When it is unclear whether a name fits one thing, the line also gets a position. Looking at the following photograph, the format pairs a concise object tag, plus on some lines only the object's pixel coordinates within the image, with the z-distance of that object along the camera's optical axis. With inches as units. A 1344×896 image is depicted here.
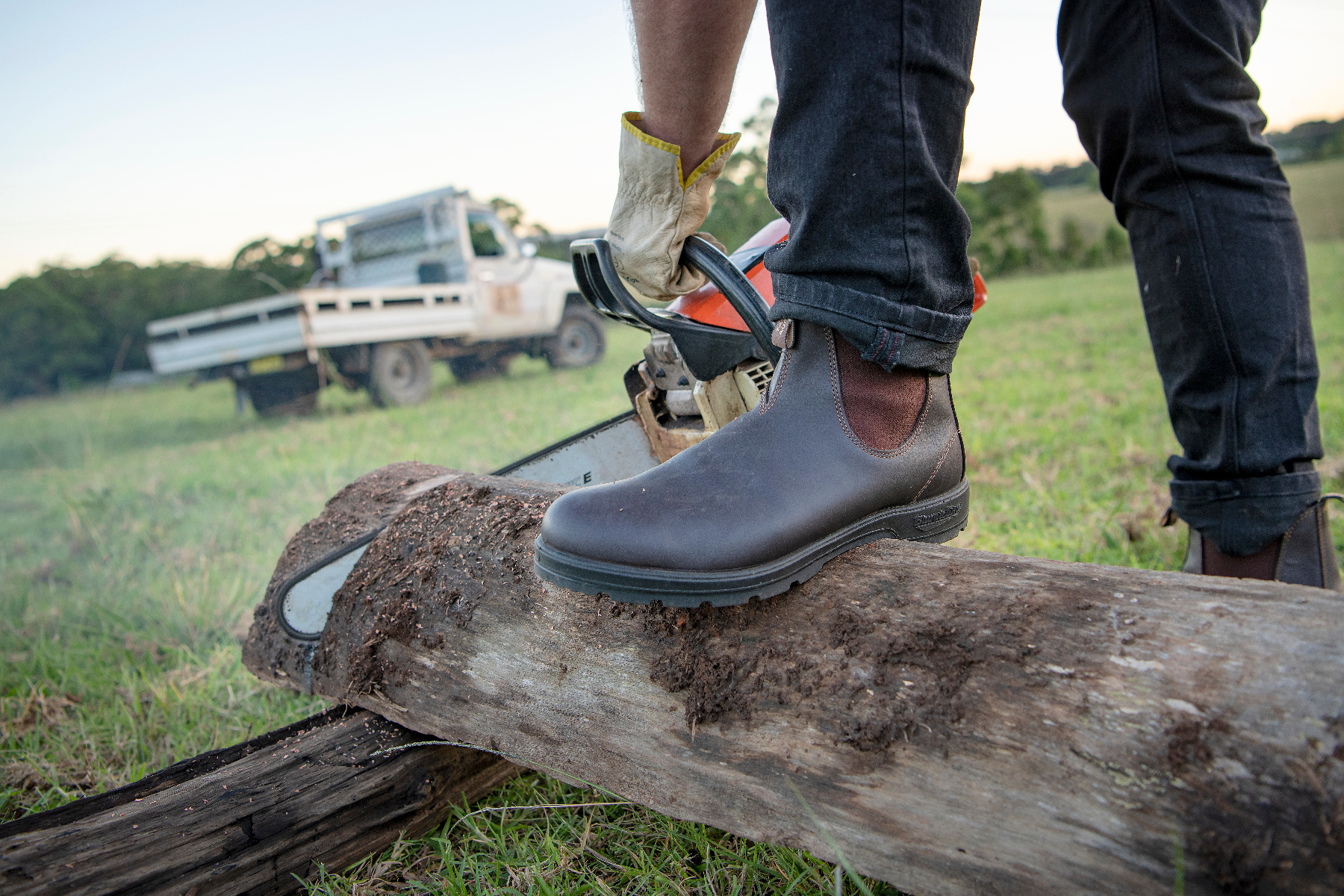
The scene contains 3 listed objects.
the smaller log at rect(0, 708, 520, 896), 33.5
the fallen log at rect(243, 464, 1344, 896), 22.8
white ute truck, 291.9
